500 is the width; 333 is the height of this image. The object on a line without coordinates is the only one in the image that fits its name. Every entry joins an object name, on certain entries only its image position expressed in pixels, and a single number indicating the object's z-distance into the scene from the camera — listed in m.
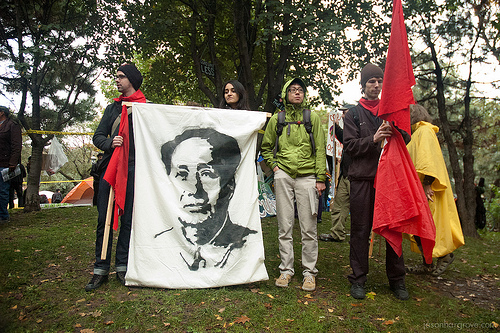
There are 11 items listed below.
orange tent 17.61
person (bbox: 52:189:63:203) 19.16
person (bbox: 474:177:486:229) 10.28
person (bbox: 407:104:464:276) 4.06
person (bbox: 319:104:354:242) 6.35
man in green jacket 3.85
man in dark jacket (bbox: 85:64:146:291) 3.60
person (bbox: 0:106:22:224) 6.40
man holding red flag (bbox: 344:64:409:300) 3.57
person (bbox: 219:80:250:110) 4.25
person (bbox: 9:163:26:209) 9.28
